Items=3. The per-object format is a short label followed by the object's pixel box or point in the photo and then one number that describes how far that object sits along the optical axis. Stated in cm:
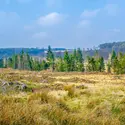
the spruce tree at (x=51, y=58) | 11184
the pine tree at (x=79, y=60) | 10598
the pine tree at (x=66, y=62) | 9894
